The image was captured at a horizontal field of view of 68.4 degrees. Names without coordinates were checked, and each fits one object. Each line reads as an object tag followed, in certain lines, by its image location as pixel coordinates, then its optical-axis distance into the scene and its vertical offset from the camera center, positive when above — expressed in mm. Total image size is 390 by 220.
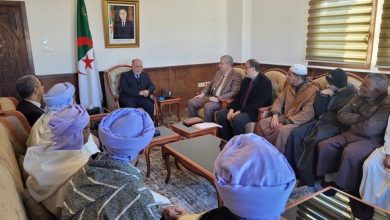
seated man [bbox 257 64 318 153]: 3055 -642
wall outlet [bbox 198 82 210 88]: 5715 -618
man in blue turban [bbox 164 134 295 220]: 844 -377
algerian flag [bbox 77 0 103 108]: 4164 -170
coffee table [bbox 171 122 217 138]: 3146 -862
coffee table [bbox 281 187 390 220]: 1671 -939
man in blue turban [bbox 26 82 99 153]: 1946 -417
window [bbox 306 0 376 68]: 3580 +241
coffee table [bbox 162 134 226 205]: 2306 -896
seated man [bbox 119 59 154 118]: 4348 -556
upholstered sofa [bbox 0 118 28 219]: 984 -531
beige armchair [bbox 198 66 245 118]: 4008 -670
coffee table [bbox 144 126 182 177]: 2896 -881
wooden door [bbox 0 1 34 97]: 3805 +126
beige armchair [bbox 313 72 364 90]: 2957 -316
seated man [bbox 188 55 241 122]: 4117 -571
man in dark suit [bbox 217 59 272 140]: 3635 -638
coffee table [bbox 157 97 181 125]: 4695 -807
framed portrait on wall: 4465 +493
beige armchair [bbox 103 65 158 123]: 4496 -466
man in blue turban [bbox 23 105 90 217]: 1310 -493
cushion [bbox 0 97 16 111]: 2771 -481
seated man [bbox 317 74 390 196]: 2412 -763
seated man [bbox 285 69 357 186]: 2764 -761
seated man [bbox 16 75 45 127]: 2473 -367
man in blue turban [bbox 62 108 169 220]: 1025 -462
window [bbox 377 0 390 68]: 3340 +115
